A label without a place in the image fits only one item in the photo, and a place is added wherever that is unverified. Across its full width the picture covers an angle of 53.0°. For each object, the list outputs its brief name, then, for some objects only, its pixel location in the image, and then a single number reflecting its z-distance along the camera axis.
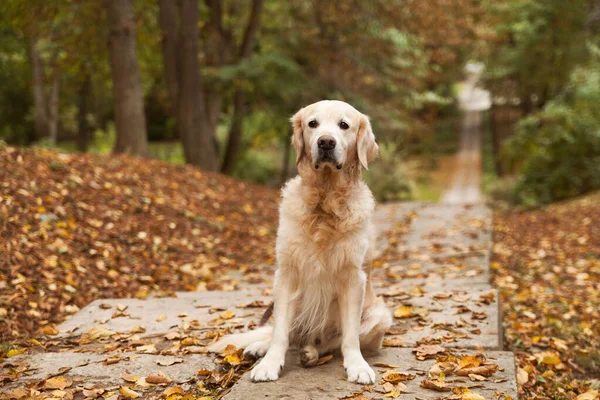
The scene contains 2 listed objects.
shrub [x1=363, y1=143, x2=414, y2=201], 17.61
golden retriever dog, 3.54
